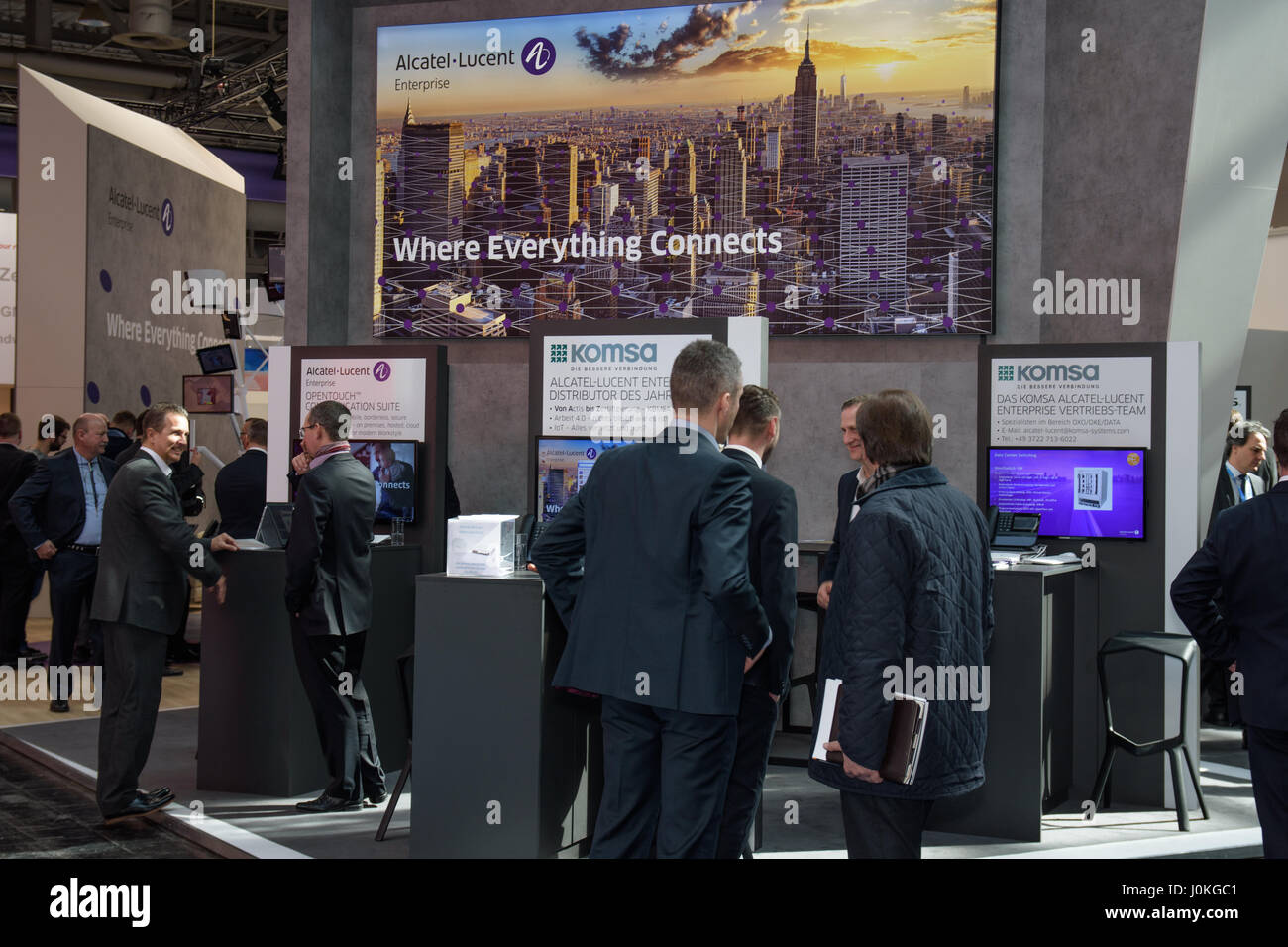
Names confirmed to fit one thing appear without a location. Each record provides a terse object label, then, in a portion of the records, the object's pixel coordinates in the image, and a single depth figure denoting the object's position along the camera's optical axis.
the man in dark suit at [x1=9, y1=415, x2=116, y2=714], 7.10
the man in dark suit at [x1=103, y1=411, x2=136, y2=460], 8.15
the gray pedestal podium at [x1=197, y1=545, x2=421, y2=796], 5.21
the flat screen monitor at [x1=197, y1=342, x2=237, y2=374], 9.23
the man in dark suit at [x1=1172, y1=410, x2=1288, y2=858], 3.02
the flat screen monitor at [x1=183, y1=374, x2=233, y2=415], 9.45
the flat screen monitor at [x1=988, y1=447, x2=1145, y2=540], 5.35
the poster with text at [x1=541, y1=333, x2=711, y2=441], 5.14
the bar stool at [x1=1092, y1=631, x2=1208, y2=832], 4.87
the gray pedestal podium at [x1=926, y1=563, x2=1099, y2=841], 4.68
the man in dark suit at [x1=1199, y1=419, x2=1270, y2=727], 6.72
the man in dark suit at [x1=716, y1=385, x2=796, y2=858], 3.36
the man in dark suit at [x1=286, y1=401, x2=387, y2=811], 4.72
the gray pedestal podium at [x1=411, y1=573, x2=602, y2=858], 3.89
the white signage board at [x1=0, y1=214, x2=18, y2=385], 11.62
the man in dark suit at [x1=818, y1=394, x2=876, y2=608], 4.96
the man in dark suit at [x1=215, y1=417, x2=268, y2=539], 7.14
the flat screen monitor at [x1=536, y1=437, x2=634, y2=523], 5.30
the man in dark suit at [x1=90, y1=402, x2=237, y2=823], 4.68
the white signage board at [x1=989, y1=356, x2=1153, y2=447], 5.37
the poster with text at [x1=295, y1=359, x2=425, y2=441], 5.95
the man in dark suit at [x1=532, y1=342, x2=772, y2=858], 3.06
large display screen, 6.84
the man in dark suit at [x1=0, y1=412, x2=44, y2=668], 7.79
